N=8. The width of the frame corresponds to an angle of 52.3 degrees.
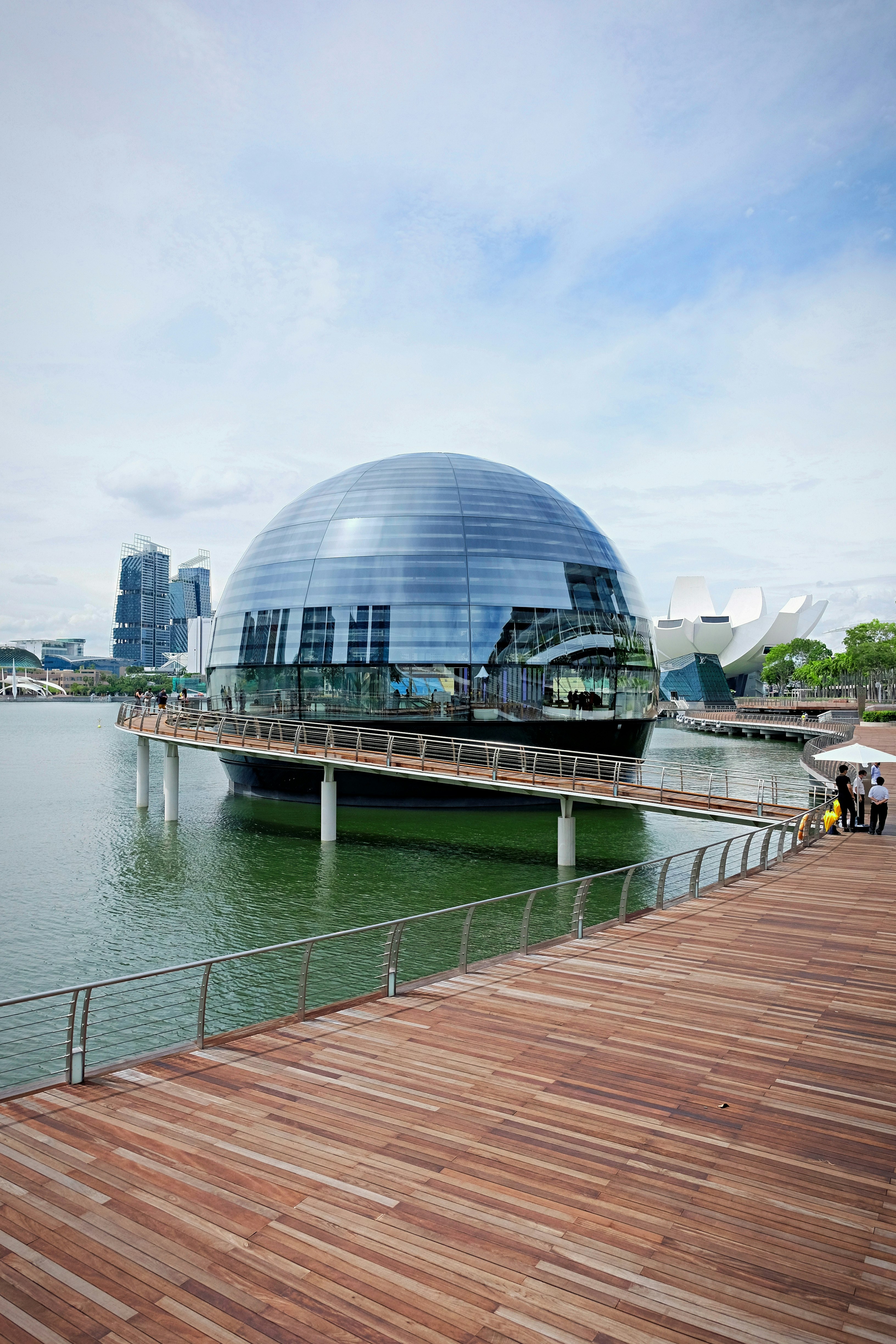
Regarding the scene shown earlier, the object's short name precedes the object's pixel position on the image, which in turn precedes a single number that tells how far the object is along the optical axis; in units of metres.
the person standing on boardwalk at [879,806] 22.16
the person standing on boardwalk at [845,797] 22.52
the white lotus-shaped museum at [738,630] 165.38
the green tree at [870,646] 100.88
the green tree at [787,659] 149.25
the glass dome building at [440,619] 36.47
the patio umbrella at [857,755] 21.84
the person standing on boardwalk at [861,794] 23.72
